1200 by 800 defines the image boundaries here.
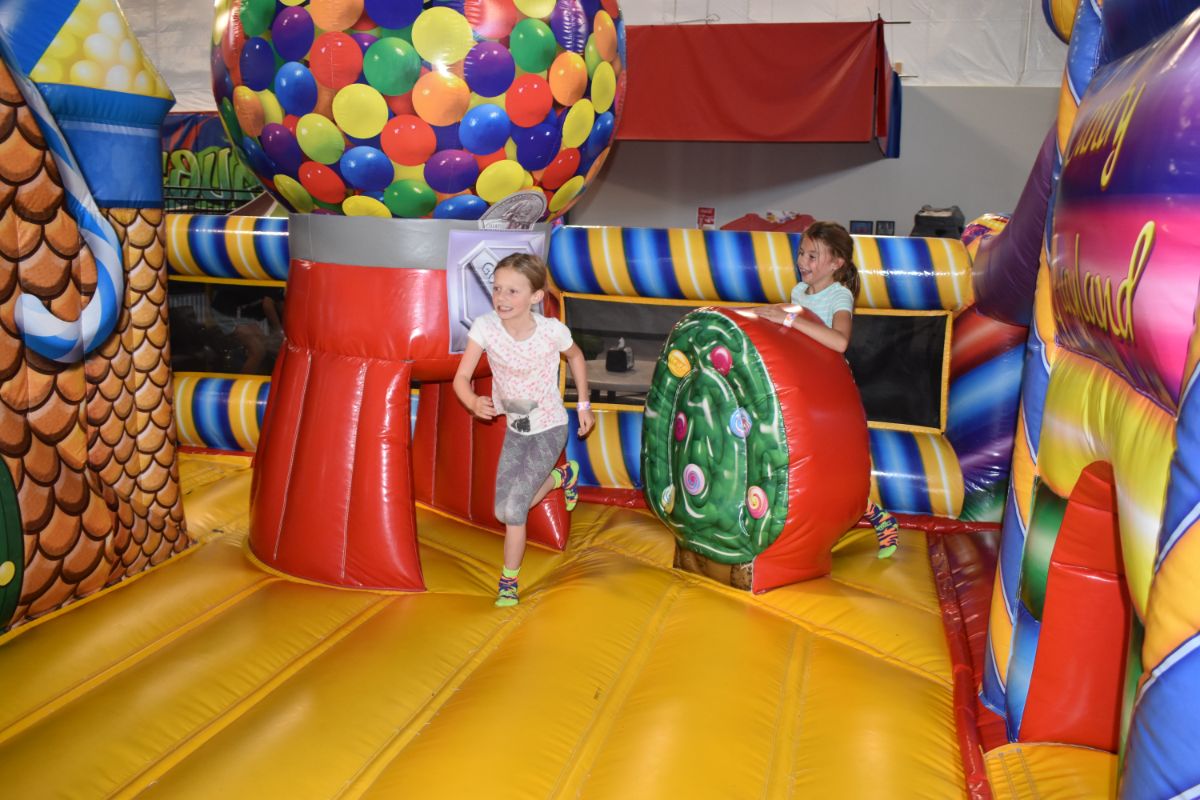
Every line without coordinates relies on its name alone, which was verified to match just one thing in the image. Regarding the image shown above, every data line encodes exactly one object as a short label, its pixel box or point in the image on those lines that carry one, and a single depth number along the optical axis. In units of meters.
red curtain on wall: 5.29
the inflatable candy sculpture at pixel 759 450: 2.27
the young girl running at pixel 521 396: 2.35
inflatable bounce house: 1.64
